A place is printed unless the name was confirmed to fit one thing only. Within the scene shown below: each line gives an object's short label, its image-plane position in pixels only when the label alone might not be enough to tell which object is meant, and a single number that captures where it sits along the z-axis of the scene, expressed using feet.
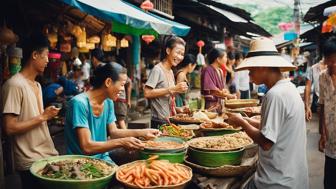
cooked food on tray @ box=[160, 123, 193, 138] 14.15
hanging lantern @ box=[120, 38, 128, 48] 33.91
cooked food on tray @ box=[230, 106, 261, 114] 19.10
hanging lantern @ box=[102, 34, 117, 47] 29.55
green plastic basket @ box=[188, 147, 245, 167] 11.51
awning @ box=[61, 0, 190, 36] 15.51
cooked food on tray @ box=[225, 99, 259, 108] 21.12
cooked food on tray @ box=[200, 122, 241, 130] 15.17
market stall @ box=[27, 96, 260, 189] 9.05
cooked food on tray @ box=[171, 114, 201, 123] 16.88
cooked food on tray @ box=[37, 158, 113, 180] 8.90
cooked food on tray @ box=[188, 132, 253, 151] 12.12
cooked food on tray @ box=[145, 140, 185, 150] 11.33
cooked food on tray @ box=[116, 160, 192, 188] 9.23
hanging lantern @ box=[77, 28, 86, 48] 26.04
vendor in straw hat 9.98
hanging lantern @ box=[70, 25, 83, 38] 25.38
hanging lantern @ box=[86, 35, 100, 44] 28.60
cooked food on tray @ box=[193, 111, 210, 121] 17.31
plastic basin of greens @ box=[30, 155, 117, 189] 8.47
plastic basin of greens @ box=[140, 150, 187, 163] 10.93
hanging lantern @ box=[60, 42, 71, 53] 28.50
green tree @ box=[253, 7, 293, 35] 213.05
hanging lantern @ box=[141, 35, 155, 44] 32.55
